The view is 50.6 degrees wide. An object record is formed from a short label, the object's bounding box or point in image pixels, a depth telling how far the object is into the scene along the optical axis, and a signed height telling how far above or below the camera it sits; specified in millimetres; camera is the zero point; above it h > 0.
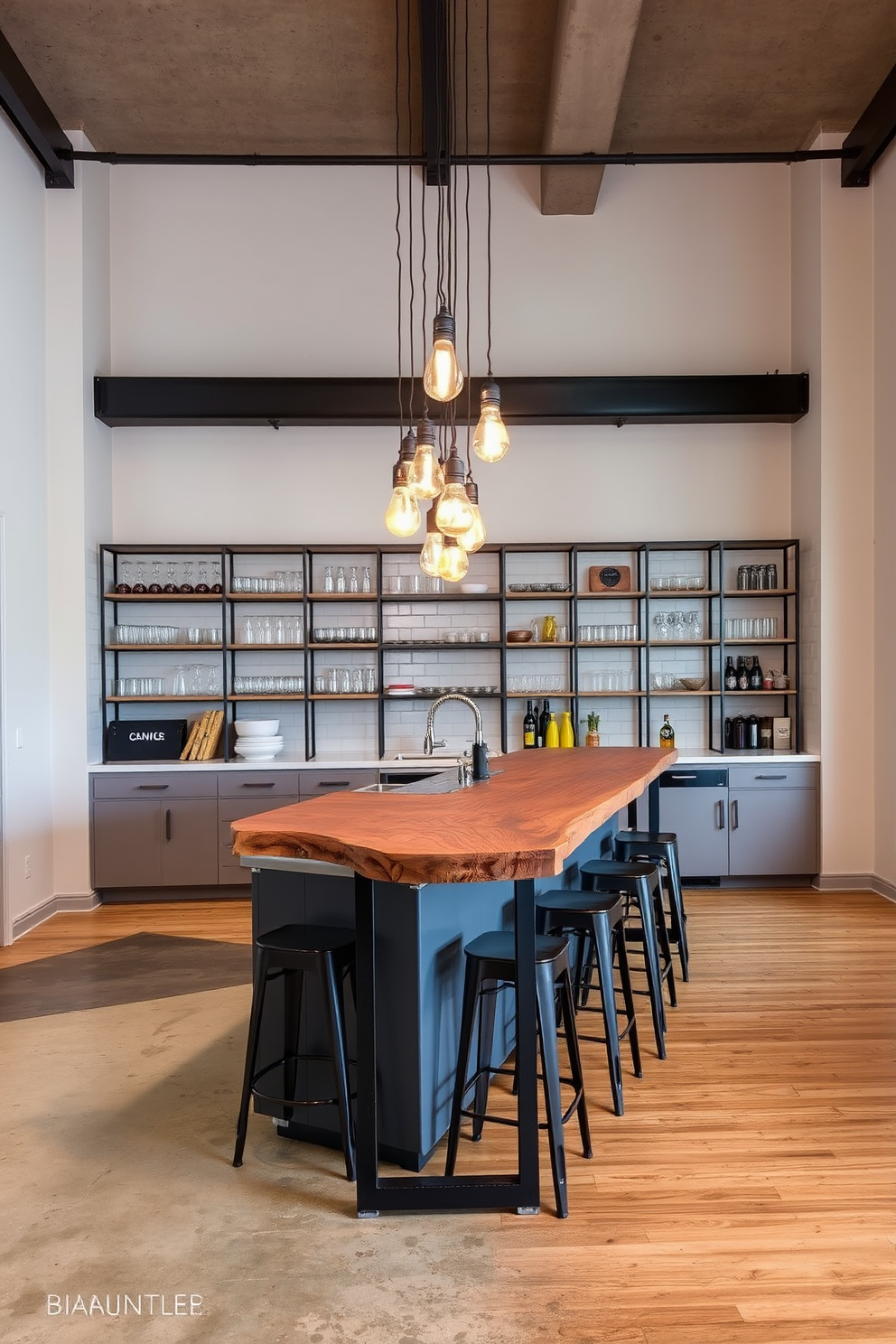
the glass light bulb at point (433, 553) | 3906 +489
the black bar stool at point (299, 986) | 2764 -957
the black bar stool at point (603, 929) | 3209 -934
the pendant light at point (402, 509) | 3559 +615
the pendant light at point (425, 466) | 3602 +781
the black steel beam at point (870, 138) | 5844 +3413
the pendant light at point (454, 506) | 3428 +600
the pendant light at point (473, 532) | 3725 +547
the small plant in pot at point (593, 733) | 6840 -458
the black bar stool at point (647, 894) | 3762 -930
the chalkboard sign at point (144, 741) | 6512 -464
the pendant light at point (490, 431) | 3543 +900
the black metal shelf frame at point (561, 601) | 6746 +505
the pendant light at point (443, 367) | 3188 +1028
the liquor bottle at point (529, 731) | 6796 -432
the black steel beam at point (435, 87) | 5145 +3471
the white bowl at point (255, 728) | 6590 -386
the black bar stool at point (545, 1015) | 2598 -1012
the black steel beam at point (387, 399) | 6492 +1875
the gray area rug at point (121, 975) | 4504 -1549
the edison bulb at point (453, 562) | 3910 +451
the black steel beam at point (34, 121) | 5367 +3349
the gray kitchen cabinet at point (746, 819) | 6457 -1030
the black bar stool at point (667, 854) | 4652 -921
